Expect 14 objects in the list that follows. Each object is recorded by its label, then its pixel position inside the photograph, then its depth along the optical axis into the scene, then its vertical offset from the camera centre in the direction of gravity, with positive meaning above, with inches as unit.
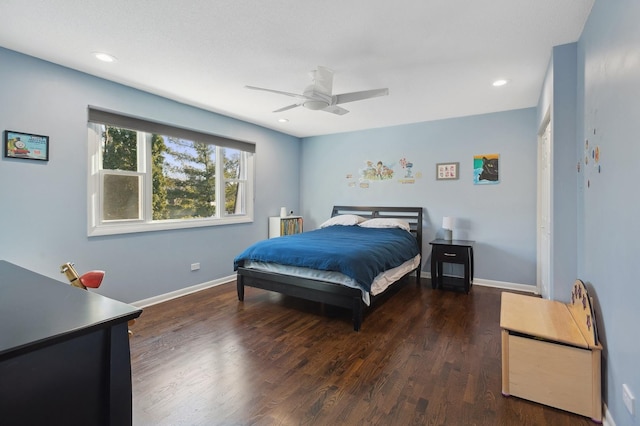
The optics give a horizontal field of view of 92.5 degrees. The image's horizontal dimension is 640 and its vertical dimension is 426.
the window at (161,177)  129.9 +16.9
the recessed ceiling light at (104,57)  104.2 +52.7
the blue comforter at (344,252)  117.2 -17.4
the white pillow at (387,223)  184.9 -7.2
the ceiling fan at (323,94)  103.3 +40.3
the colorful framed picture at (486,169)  171.2 +24.7
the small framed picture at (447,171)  182.2 +25.0
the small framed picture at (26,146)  103.0 +21.9
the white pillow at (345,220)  199.9 -5.8
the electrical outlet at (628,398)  52.9 -32.8
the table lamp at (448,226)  174.2 -7.9
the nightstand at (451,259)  161.6 -25.3
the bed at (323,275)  116.0 -27.5
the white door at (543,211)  134.7 +0.9
